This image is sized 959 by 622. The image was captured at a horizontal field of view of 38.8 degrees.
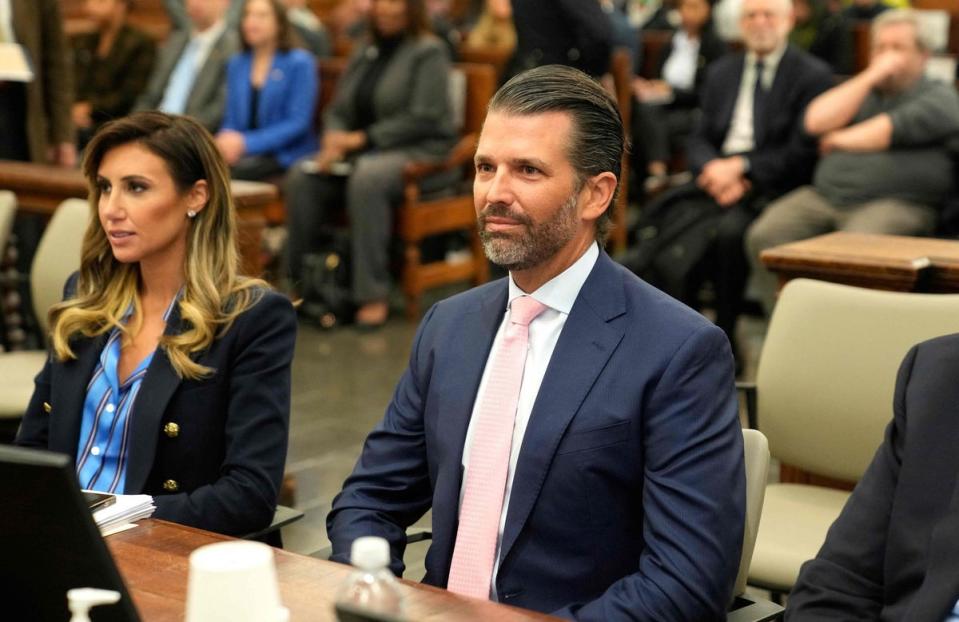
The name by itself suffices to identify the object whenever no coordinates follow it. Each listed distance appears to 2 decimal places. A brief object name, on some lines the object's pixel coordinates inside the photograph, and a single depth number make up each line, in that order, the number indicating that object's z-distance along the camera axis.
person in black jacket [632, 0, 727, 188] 7.67
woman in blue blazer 6.76
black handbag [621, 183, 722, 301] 5.40
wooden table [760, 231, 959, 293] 3.36
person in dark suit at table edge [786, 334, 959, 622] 1.83
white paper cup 1.40
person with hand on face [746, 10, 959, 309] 5.01
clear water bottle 1.39
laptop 1.46
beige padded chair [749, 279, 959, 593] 2.92
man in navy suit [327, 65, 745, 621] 1.96
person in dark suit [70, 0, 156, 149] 7.68
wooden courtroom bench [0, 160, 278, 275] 4.34
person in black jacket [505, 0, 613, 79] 5.62
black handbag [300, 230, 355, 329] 6.39
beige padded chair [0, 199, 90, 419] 3.90
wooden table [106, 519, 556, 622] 1.68
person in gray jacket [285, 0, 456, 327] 6.35
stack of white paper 2.04
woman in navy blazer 2.56
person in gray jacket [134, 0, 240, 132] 7.22
